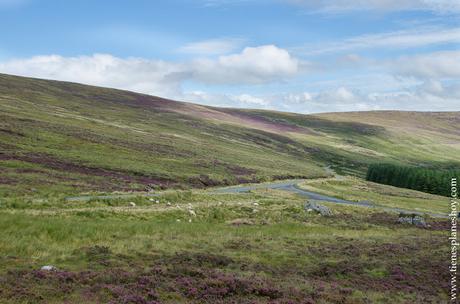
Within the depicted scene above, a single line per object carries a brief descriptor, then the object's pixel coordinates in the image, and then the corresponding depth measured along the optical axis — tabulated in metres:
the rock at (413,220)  51.38
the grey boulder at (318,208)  55.03
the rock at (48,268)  19.19
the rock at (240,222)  41.06
